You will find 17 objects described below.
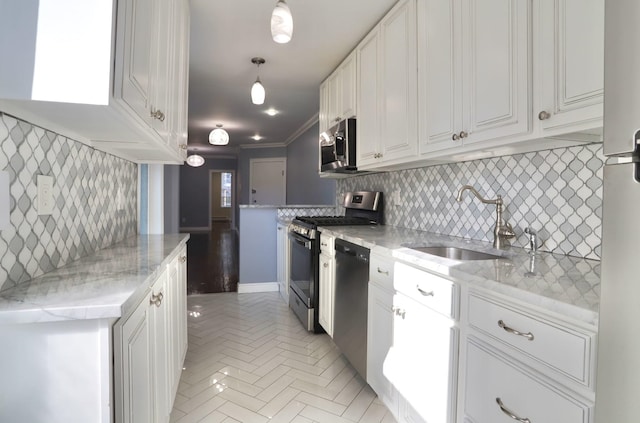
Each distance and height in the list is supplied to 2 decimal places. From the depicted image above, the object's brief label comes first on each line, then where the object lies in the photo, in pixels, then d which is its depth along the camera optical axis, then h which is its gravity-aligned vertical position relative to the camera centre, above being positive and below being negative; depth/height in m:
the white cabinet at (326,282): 2.54 -0.60
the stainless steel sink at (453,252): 1.72 -0.25
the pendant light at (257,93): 2.71 +0.86
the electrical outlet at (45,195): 1.14 +0.02
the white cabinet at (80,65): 0.85 +0.36
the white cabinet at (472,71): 1.33 +0.60
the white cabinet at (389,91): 2.04 +0.75
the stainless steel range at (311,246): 2.88 -0.38
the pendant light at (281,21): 1.64 +0.87
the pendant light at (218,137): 4.71 +0.89
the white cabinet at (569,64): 1.06 +0.47
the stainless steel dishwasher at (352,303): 2.03 -0.63
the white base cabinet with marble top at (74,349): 0.77 -0.35
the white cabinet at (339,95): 2.83 +0.99
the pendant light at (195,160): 6.97 +0.84
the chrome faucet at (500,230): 1.65 -0.12
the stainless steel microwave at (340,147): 2.82 +0.48
